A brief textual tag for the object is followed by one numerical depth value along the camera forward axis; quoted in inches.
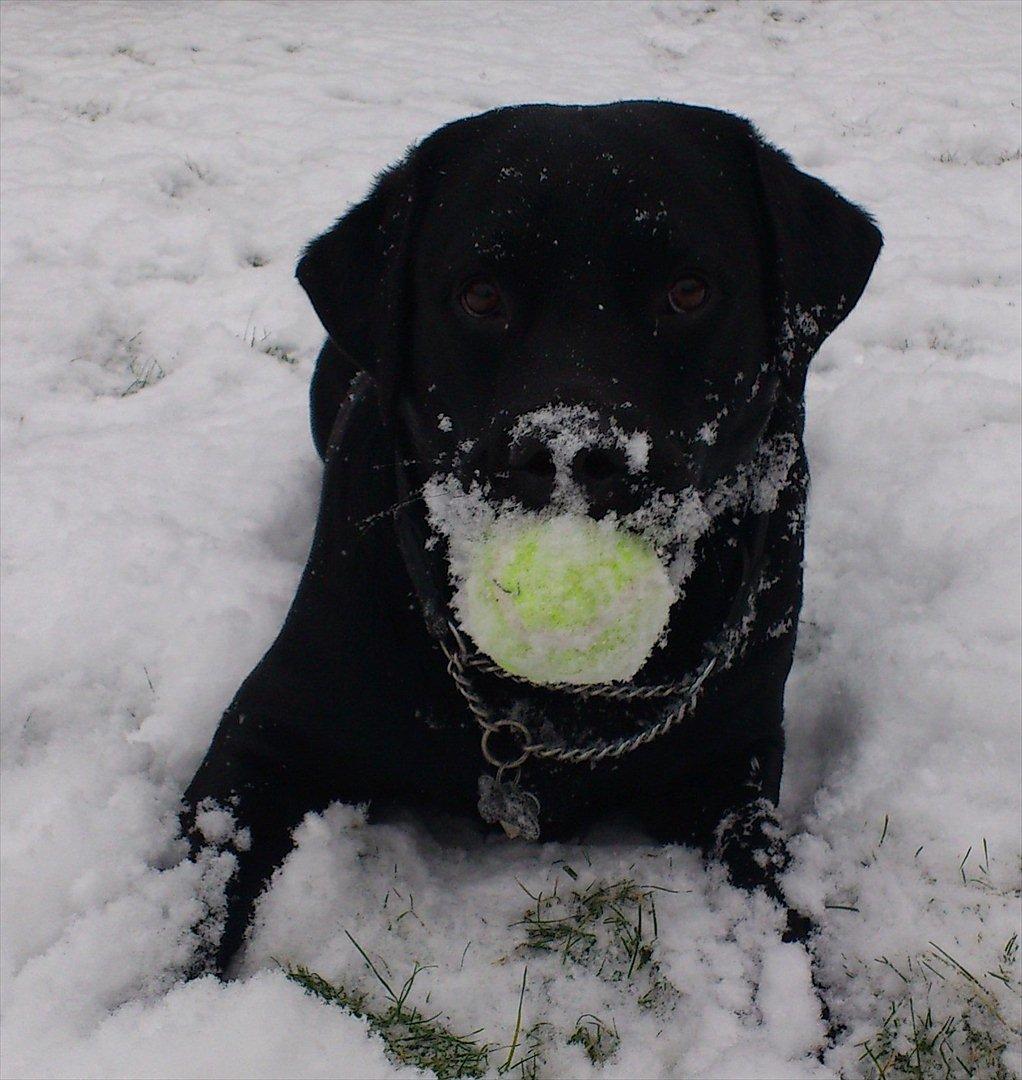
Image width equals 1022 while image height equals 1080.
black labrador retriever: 42.8
